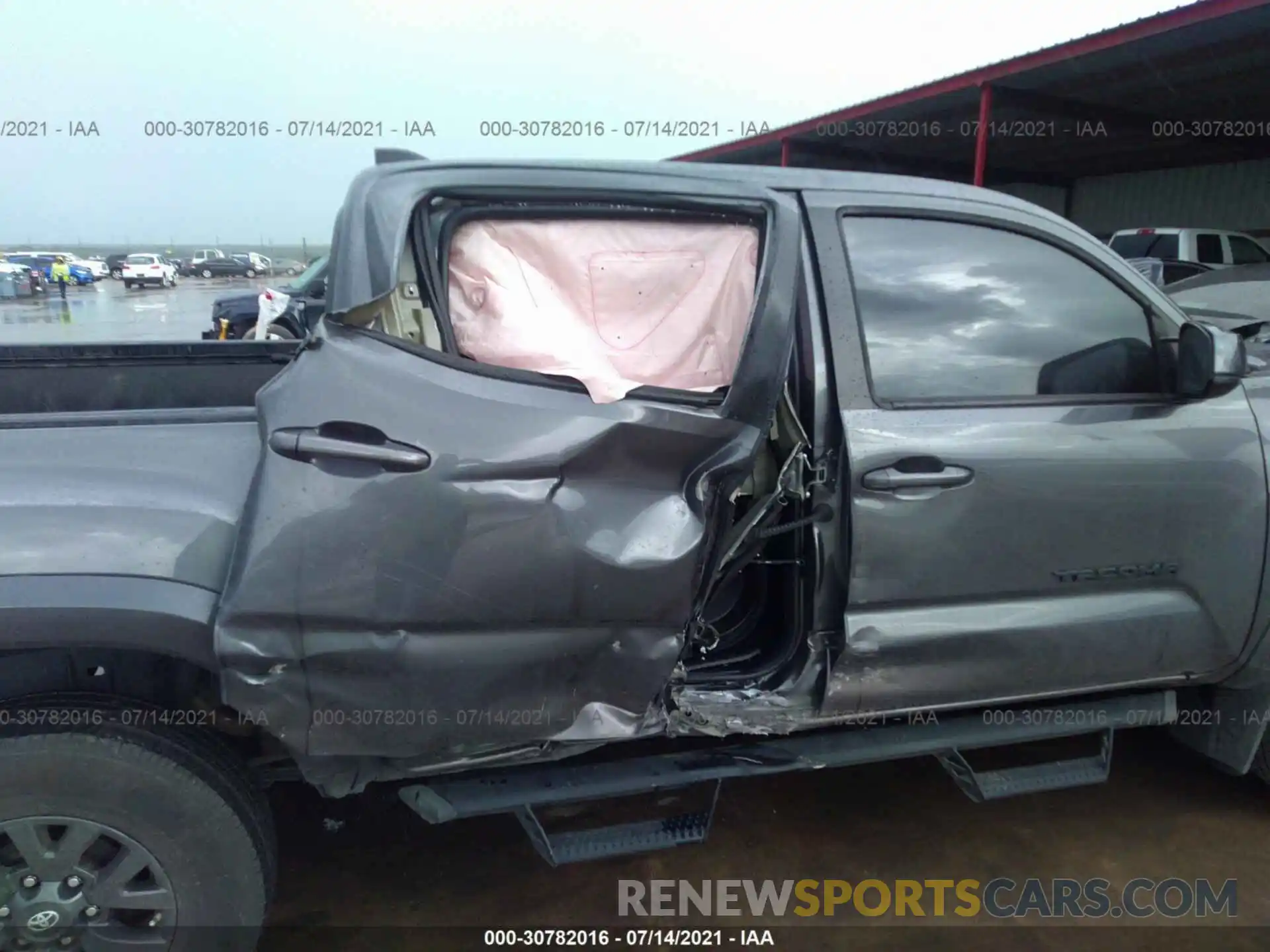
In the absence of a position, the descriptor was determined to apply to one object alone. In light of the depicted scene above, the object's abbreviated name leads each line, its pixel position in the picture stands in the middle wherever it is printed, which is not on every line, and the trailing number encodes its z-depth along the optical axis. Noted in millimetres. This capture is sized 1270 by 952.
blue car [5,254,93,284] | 39188
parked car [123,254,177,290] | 37469
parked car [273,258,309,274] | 55406
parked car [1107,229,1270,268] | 12414
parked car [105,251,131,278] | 49059
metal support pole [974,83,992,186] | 12750
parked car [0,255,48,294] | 30594
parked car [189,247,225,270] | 55194
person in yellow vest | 31484
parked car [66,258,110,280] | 45406
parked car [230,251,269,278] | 52656
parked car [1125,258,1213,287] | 11102
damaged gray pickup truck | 1860
